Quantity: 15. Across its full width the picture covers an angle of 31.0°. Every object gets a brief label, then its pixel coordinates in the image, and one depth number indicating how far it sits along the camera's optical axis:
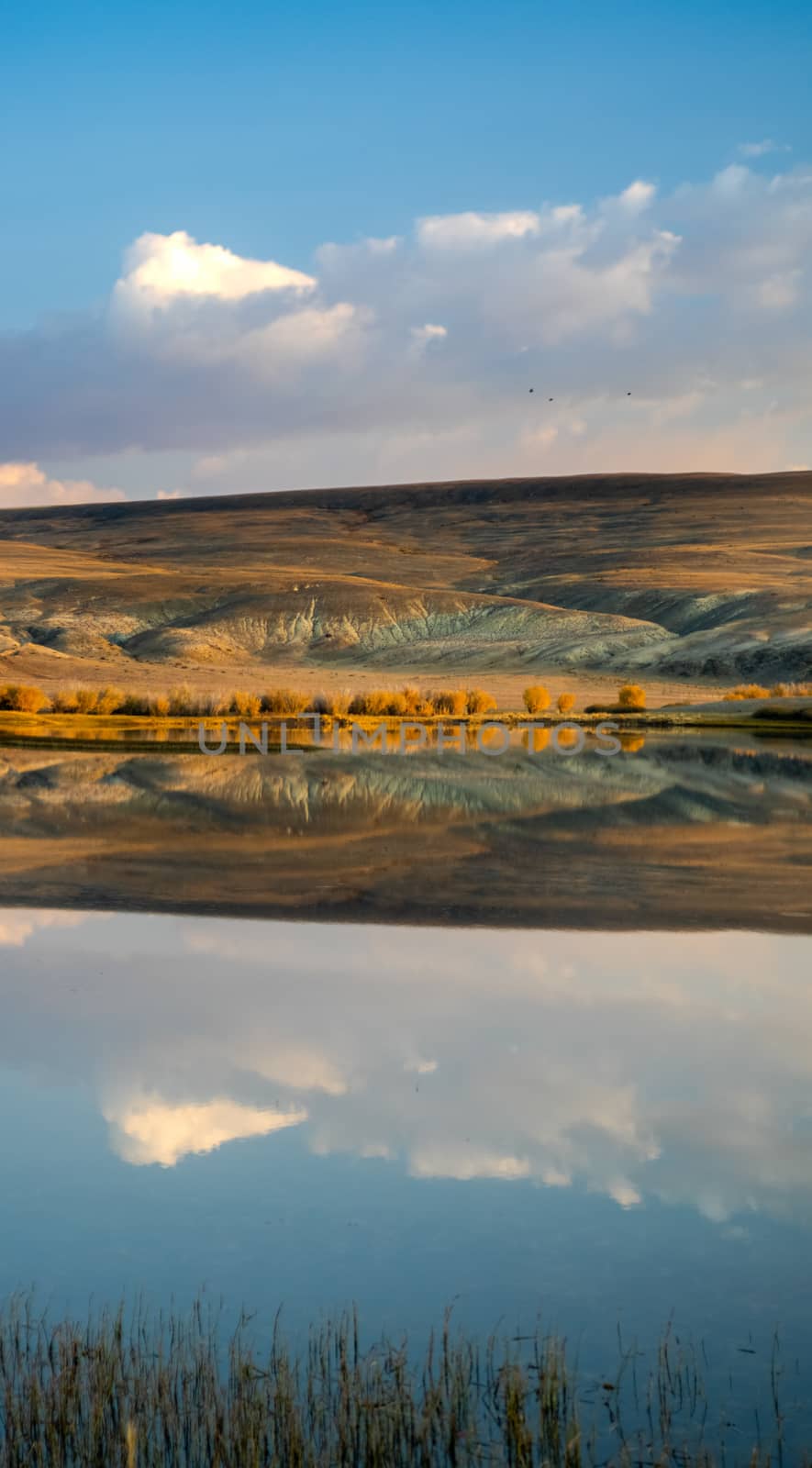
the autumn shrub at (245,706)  41.09
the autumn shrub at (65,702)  40.31
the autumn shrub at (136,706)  40.78
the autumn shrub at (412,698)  43.62
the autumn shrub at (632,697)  47.84
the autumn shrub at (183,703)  41.47
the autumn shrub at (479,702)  46.06
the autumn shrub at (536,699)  46.78
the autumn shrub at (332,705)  42.59
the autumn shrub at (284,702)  42.09
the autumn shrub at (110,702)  40.34
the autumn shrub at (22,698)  39.41
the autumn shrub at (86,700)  40.19
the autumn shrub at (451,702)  44.86
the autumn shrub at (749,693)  52.47
